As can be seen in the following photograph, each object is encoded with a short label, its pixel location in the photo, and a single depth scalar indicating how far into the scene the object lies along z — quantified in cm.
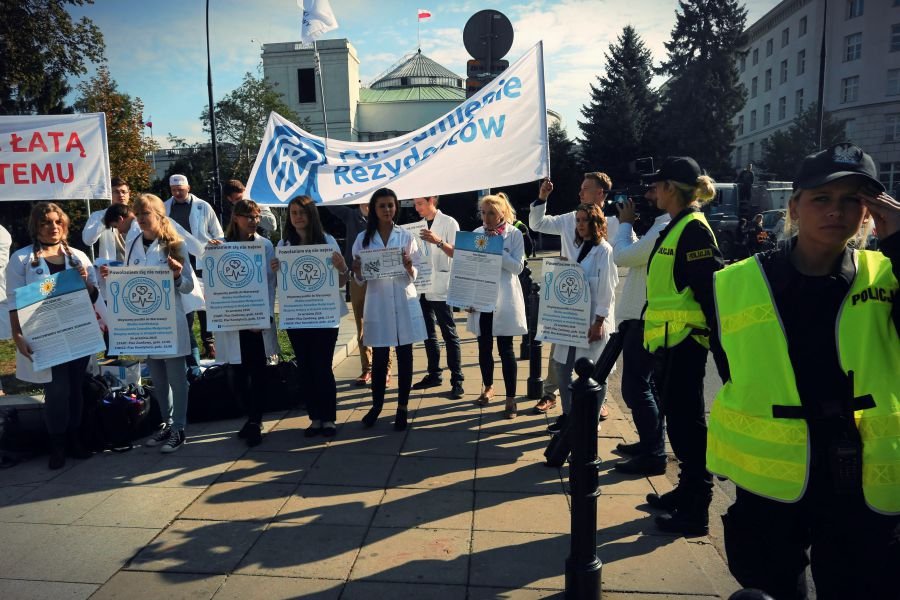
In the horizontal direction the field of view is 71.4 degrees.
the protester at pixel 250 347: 521
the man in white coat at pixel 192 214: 743
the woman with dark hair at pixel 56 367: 472
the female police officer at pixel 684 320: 350
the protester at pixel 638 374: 454
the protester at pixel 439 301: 671
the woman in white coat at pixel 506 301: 573
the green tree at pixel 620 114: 4456
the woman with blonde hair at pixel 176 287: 502
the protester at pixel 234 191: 709
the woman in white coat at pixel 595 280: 504
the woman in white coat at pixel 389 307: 546
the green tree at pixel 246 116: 3198
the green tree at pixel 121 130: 2862
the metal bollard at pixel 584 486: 288
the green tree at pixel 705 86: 4872
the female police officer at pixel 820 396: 188
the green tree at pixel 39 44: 2111
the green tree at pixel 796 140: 4625
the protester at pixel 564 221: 543
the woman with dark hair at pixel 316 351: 533
